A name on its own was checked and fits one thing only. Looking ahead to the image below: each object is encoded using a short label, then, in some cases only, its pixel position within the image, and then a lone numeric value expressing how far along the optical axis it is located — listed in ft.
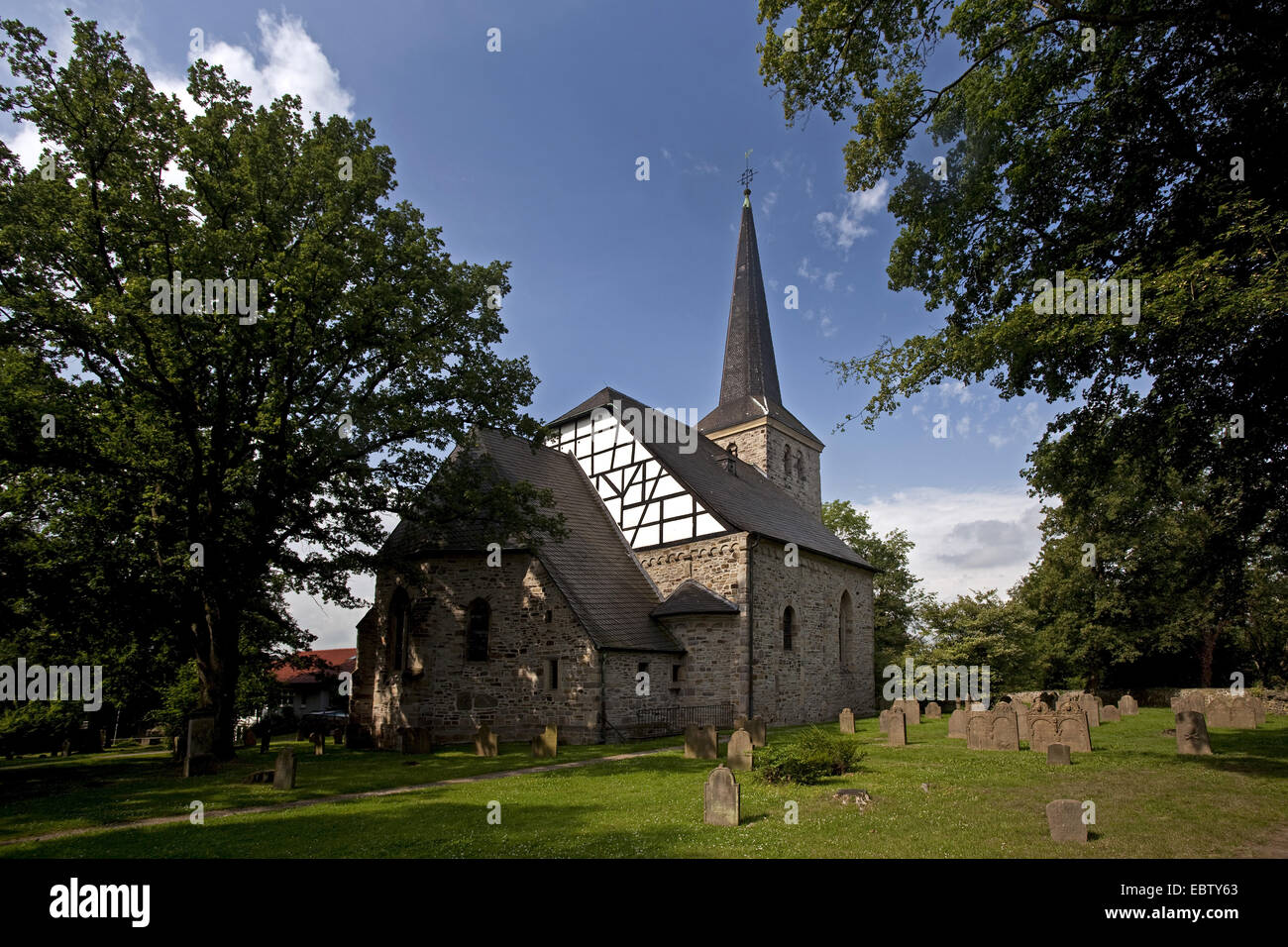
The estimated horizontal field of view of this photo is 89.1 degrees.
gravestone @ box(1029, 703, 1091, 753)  43.06
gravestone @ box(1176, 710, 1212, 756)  40.52
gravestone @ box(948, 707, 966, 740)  52.90
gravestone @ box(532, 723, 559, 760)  46.86
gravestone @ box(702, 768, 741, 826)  24.79
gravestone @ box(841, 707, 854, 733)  60.08
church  57.06
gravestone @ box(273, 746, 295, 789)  35.55
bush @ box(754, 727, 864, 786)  32.78
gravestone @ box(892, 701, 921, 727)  64.28
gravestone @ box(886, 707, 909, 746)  48.88
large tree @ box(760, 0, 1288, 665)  27.07
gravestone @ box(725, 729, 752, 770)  38.88
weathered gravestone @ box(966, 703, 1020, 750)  44.34
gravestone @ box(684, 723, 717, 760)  44.50
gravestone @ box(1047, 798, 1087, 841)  21.13
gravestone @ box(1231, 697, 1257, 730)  59.00
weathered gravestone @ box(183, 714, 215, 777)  40.65
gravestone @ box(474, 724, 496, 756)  48.32
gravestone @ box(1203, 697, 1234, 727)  61.36
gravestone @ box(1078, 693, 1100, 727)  61.44
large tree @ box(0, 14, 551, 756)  39.27
